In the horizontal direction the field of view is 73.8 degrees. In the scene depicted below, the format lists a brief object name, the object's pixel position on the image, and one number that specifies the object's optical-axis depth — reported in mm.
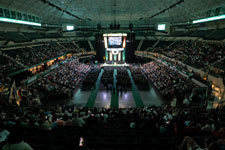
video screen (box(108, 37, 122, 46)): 39250
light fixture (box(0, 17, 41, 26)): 24578
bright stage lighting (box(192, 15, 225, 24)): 23778
